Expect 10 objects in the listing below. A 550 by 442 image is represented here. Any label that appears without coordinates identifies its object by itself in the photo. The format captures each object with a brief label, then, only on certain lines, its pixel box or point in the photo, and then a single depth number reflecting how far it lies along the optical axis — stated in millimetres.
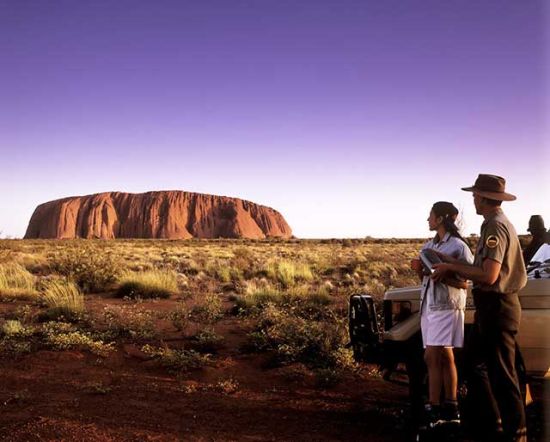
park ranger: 3822
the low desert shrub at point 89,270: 15504
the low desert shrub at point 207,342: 8438
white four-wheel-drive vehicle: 4578
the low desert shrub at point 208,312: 10677
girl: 4293
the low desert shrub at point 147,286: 14227
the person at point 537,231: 6121
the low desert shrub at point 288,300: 11438
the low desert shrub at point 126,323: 8969
